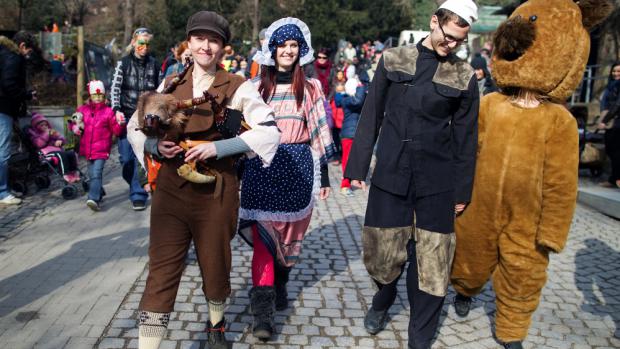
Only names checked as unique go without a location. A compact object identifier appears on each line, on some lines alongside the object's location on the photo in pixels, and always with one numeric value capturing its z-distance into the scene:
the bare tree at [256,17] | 27.27
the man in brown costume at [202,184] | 2.79
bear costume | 3.27
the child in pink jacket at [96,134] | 6.81
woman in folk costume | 3.70
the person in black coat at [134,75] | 6.32
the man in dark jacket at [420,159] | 3.23
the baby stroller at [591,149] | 10.13
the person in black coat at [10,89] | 6.73
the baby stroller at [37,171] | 7.38
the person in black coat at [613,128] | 8.66
